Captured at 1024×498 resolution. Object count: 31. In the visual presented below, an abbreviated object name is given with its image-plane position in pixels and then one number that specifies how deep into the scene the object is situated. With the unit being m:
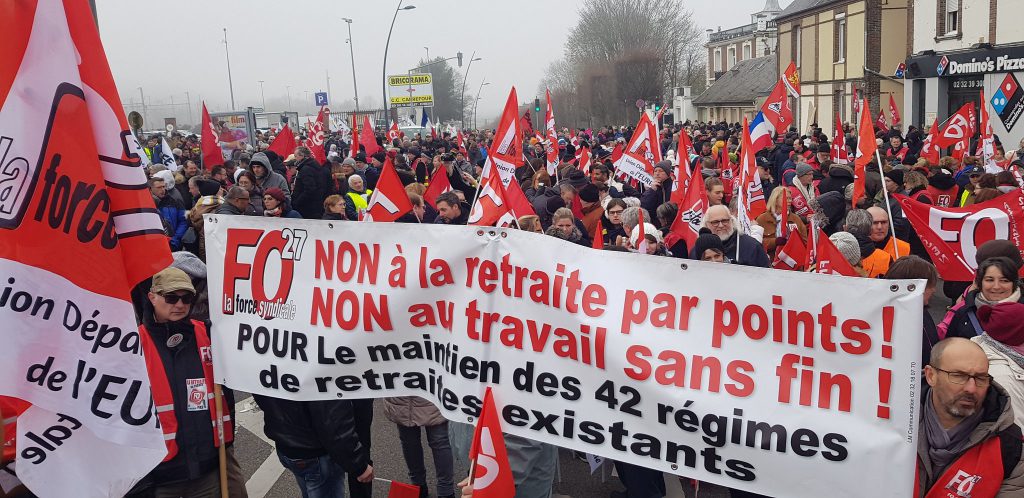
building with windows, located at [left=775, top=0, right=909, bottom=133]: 32.81
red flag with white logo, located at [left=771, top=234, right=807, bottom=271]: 7.09
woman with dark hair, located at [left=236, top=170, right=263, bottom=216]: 10.29
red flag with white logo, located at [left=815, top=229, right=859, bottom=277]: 5.22
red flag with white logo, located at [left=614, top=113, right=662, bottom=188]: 10.21
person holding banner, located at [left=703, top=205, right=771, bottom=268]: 6.38
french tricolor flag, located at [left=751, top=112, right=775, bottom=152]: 11.34
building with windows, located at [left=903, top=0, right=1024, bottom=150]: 23.52
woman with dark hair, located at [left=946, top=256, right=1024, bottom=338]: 4.48
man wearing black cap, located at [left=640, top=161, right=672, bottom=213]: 10.02
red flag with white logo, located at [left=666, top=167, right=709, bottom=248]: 7.54
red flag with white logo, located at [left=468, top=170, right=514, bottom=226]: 6.38
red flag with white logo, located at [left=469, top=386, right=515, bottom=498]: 3.32
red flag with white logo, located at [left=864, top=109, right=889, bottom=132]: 22.14
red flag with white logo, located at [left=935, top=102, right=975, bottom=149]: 13.05
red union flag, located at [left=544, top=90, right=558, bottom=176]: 13.02
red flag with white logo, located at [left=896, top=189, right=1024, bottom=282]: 5.93
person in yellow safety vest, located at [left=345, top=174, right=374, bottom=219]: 10.61
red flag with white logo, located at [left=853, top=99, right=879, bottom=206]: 8.20
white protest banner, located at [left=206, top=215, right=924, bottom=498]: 2.95
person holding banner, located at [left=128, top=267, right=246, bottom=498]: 3.71
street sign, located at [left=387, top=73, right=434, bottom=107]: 48.84
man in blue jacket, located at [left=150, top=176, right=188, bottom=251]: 9.55
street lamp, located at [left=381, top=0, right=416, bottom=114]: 36.97
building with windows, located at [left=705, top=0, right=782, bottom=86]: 66.06
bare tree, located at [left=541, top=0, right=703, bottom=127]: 63.81
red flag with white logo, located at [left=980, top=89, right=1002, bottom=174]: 11.15
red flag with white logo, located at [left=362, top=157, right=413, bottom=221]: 7.39
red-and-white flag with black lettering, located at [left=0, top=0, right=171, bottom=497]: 2.70
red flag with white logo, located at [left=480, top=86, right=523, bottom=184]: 8.69
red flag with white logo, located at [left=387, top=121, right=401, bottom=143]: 25.11
